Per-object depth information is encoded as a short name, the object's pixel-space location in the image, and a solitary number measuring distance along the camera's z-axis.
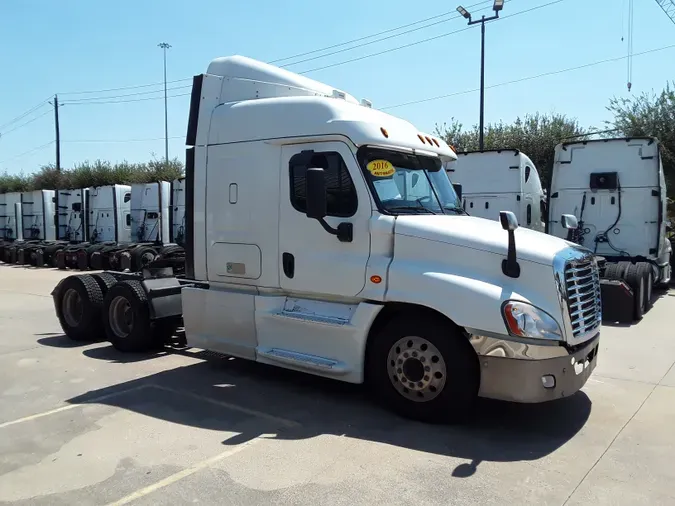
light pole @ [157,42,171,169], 45.08
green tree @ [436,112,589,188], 29.48
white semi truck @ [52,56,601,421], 4.88
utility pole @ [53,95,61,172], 50.12
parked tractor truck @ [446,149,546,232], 13.66
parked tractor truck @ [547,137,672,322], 12.47
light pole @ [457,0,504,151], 21.89
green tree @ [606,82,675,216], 22.11
